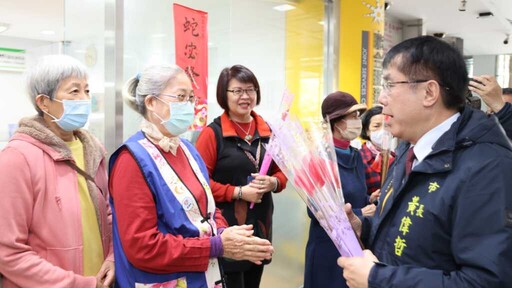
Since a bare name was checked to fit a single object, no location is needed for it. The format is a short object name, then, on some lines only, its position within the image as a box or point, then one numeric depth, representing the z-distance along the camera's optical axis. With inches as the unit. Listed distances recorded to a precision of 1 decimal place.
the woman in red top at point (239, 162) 93.9
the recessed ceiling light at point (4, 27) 238.7
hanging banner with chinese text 107.7
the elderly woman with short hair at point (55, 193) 56.5
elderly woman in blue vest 58.7
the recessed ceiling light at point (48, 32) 257.5
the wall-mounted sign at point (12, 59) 260.1
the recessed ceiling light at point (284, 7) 147.6
